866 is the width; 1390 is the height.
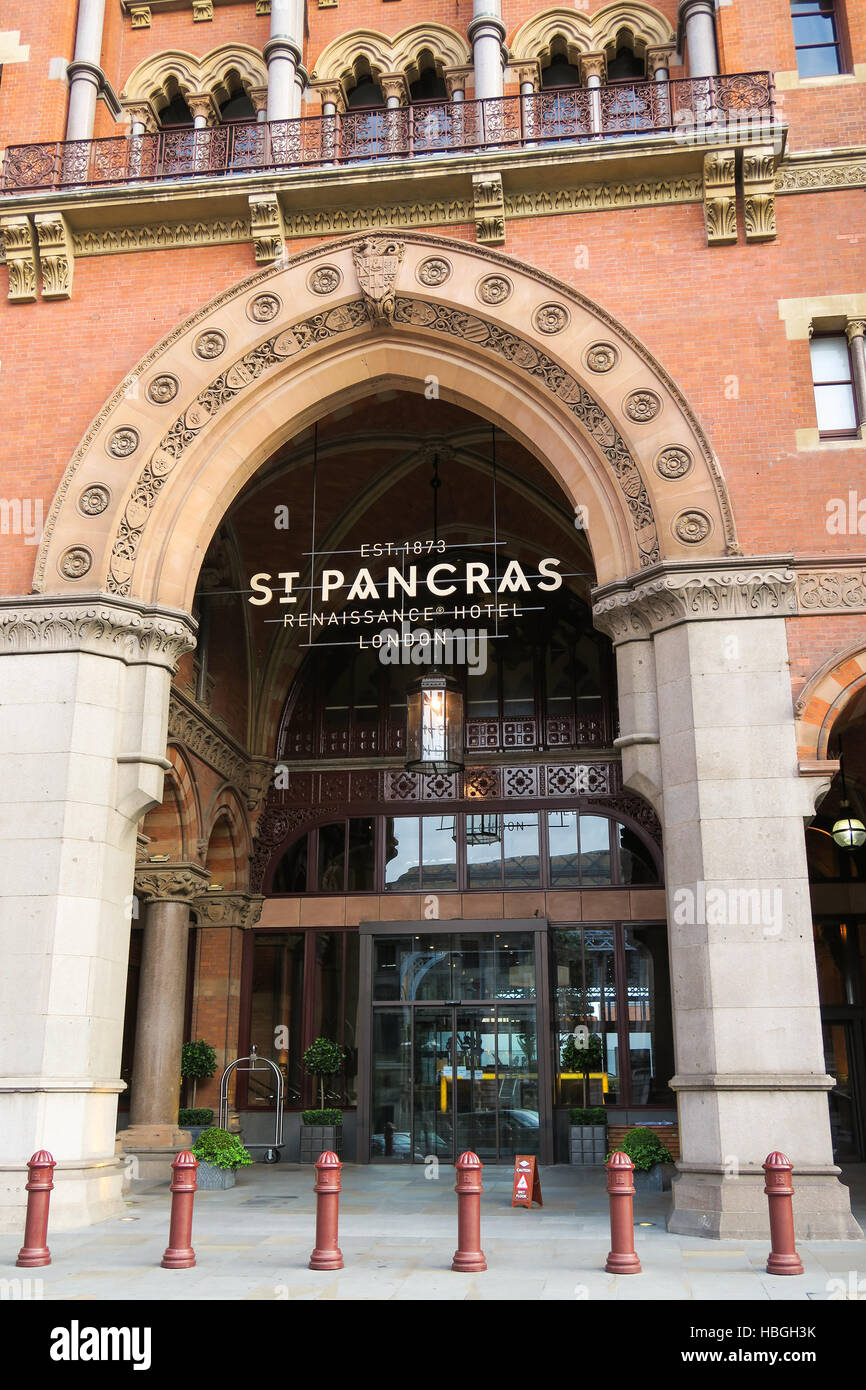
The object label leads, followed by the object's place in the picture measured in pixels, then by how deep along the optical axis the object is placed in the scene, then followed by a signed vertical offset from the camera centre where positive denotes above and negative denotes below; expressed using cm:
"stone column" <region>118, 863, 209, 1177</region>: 1820 +56
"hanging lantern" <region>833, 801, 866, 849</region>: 1775 +311
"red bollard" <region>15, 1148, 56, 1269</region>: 991 -128
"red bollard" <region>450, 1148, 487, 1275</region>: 941 -136
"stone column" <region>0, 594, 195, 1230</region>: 1314 +222
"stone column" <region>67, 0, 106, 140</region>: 1728 +1384
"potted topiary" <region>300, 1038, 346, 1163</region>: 2030 -111
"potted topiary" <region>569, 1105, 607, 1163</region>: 1931 -134
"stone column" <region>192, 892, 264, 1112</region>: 2169 +146
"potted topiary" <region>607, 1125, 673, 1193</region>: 1535 -132
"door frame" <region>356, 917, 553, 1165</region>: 2014 +92
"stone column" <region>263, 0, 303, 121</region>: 1694 +1383
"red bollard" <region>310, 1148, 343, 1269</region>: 960 -126
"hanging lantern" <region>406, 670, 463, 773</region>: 1858 +485
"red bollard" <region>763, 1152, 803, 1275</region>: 927 -127
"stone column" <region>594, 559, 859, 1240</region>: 1191 +180
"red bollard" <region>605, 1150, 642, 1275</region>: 941 -128
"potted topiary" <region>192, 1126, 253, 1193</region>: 1652 -144
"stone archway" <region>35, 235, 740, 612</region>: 1459 +822
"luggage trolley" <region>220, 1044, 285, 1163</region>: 1966 -62
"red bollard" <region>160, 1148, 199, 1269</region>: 977 -128
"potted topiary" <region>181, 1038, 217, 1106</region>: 2044 -15
